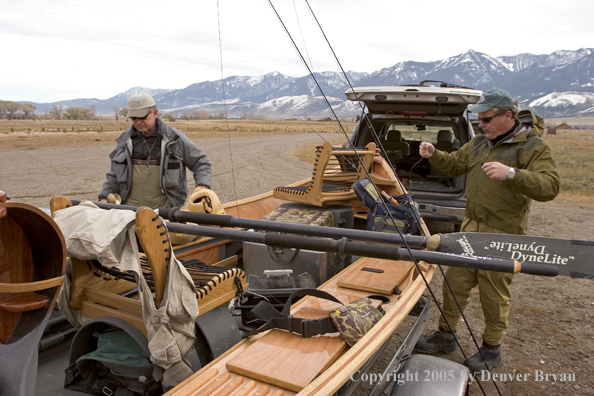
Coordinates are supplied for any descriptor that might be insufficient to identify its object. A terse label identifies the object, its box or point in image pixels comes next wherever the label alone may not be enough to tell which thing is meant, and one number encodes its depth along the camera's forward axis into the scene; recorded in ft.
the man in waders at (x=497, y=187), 9.39
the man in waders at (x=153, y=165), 12.62
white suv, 16.14
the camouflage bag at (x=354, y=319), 7.37
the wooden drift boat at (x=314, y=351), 6.12
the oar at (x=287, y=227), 8.31
